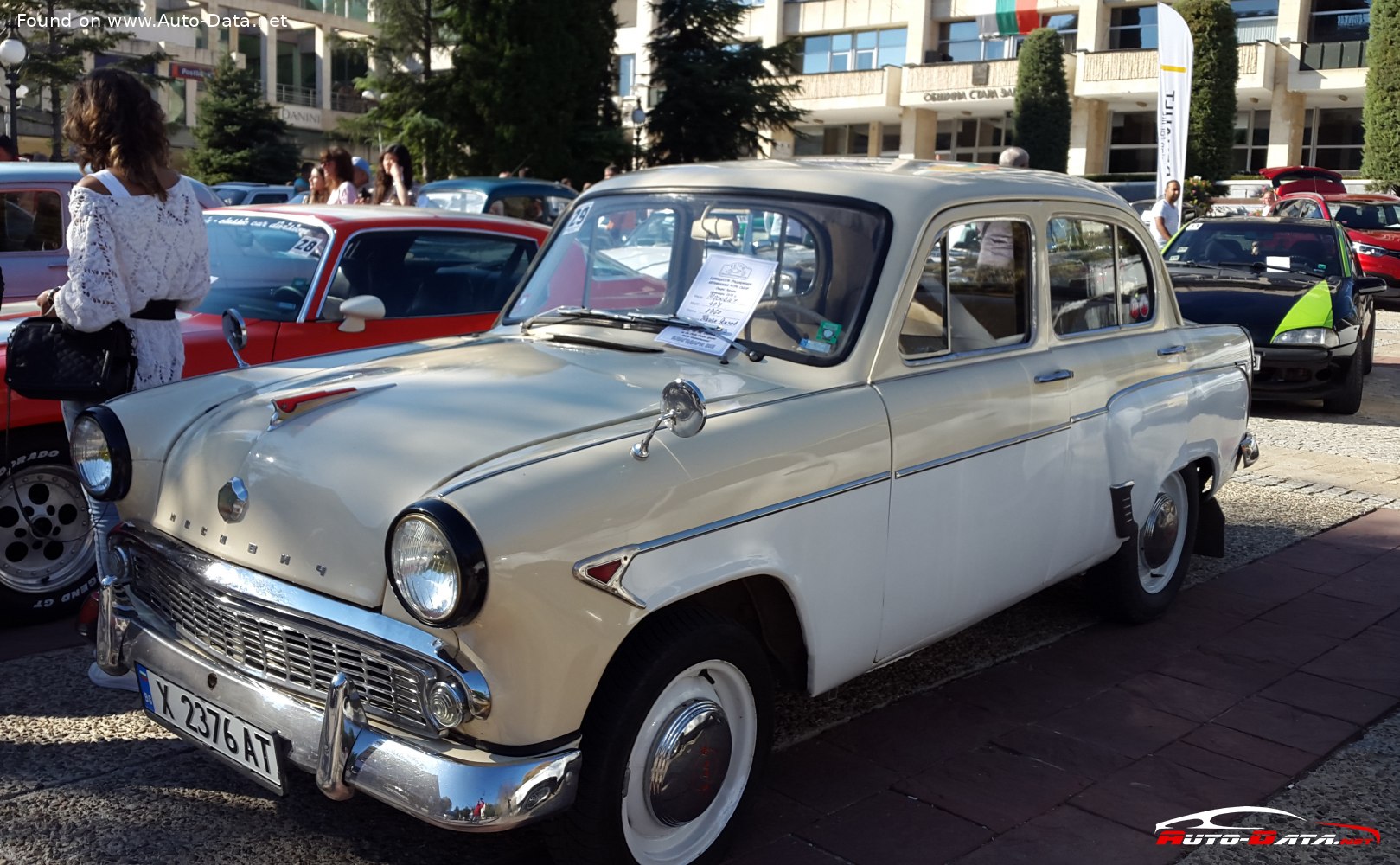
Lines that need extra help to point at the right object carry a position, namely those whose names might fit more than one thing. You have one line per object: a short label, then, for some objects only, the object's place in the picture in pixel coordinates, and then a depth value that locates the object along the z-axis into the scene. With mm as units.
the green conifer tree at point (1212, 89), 38500
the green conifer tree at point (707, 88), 31078
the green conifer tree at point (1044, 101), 42719
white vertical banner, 17312
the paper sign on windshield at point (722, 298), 3803
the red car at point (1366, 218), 19688
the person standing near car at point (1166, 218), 13992
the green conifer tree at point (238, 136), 36406
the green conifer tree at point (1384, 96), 35312
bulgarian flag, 45125
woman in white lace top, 3994
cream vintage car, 2734
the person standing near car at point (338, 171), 9508
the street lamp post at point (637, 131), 26188
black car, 10156
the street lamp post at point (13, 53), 18891
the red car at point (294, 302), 4891
